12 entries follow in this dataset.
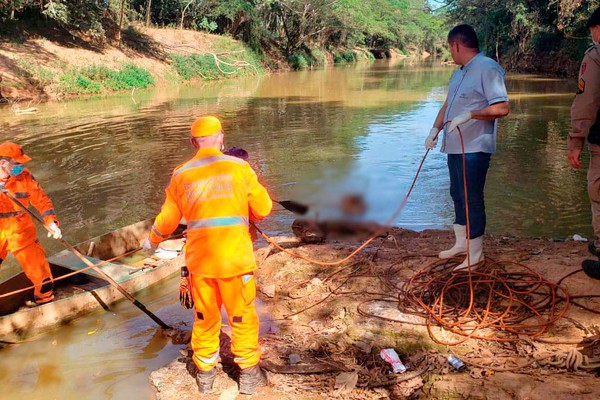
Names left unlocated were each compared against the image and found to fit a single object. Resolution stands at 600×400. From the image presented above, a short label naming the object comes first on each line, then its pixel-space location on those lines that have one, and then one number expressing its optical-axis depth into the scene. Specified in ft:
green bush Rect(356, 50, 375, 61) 230.60
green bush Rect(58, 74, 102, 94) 77.57
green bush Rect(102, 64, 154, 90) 87.56
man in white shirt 12.57
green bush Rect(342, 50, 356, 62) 212.60
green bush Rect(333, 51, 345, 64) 202.89
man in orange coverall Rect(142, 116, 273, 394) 10.07
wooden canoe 15.60
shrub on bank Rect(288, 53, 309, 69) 160.31
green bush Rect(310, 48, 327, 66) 181.27
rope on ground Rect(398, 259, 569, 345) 11.76
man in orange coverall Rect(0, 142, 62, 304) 15.24
